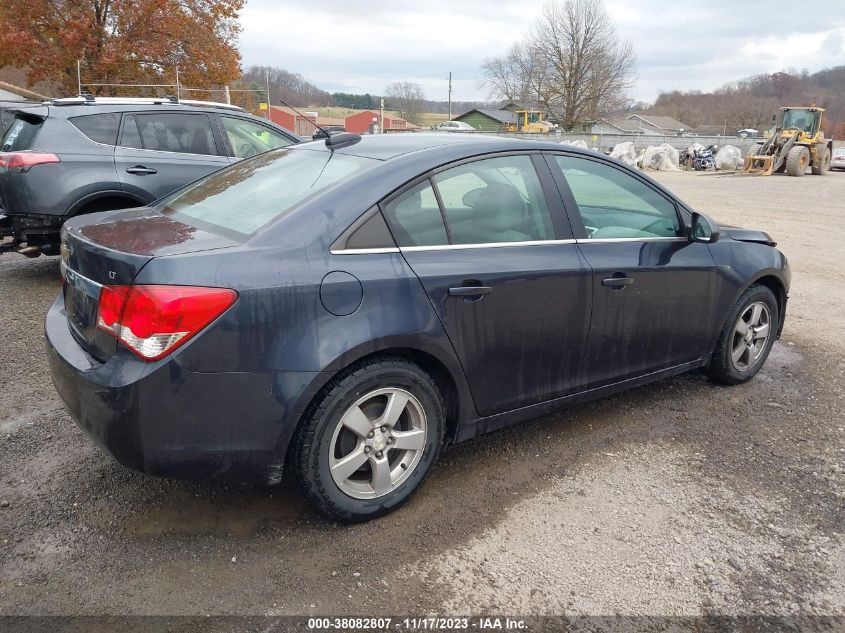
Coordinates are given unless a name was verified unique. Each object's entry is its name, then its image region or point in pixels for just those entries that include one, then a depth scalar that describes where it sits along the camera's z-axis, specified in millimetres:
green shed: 71375
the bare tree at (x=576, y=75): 58125
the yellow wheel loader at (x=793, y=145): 28925
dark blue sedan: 2406
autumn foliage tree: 23406
